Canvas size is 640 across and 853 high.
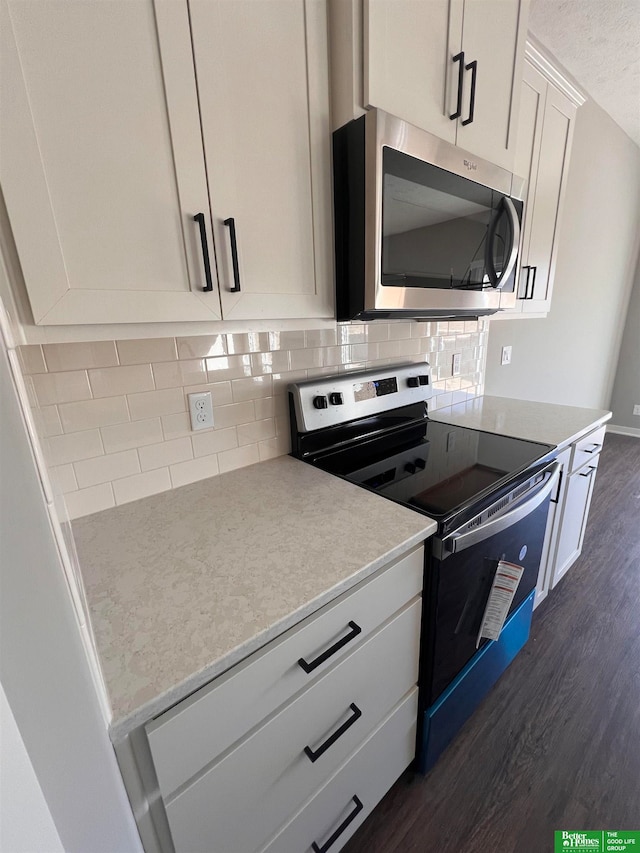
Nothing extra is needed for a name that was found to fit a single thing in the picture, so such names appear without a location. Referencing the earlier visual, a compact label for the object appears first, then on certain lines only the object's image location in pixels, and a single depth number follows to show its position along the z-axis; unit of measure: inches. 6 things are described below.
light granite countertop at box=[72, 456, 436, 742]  22.5
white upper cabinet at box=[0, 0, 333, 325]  22.4
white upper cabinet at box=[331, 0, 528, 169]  33.6
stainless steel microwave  35.5
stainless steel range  39.5
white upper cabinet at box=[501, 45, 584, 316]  59.4
